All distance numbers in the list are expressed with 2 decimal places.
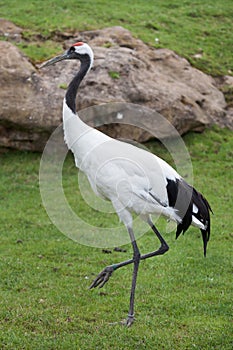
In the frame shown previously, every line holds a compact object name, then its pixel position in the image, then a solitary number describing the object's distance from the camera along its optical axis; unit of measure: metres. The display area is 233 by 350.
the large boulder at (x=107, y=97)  24.86
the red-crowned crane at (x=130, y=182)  13.92
